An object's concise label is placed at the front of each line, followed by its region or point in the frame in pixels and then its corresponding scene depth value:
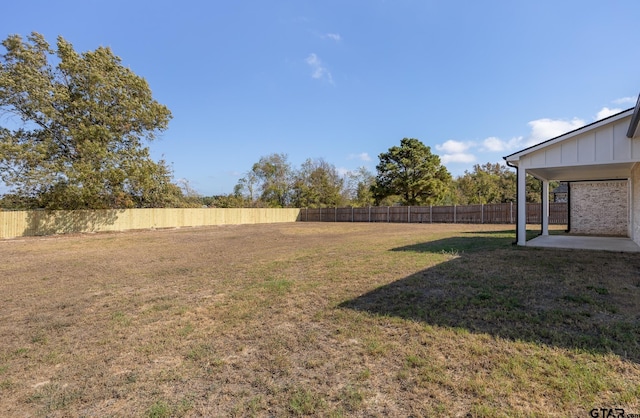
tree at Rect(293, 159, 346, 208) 35.56
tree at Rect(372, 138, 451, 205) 28.58
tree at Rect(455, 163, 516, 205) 31.31
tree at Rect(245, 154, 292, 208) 37.00
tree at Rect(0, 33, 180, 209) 16.09
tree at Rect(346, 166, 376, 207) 37.56
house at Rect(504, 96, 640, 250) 6.68
